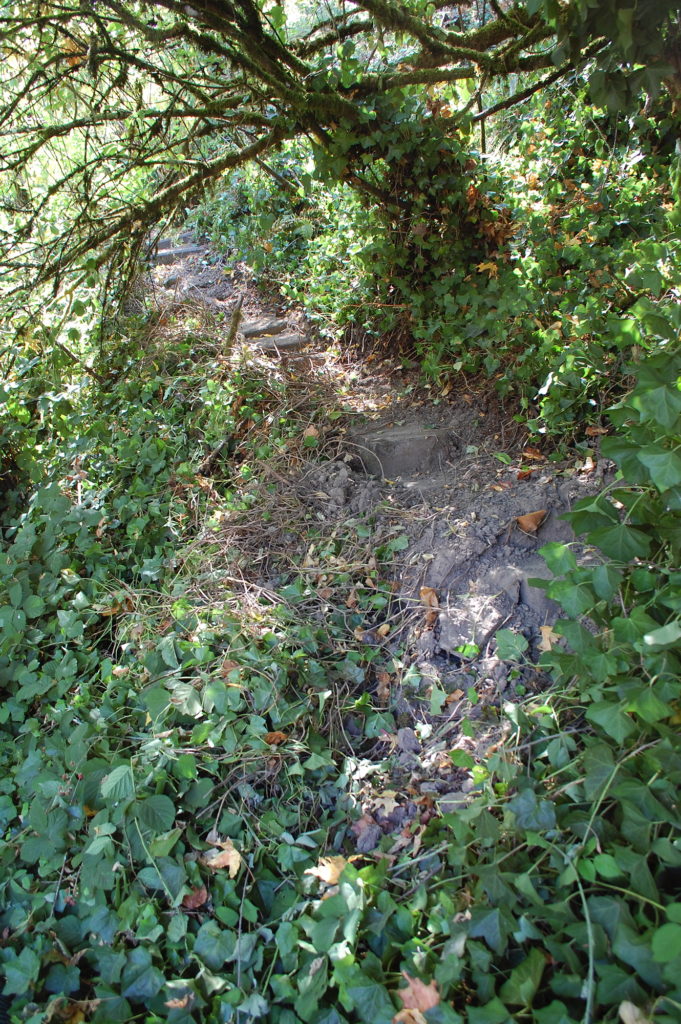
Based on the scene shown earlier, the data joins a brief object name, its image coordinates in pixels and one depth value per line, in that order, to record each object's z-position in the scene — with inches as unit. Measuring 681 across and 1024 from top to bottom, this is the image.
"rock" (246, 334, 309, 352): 182.4
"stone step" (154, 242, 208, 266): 256.1
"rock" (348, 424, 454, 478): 141.6
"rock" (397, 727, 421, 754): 95.4
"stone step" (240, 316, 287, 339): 200.5
